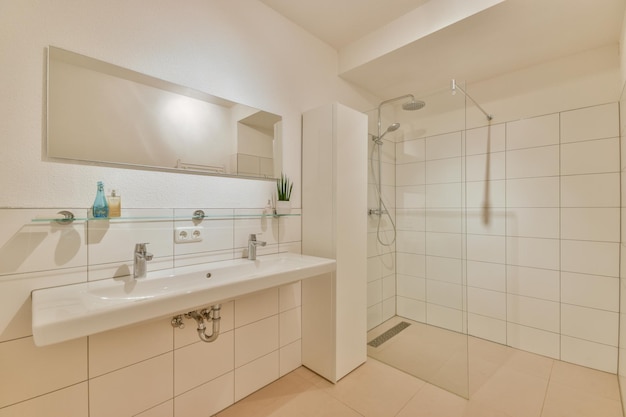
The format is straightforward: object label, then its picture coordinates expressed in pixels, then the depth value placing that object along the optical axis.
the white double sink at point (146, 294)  0.84
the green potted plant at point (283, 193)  1.83
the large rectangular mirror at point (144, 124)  1.17
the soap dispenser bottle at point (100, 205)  1.17
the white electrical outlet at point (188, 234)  1.47
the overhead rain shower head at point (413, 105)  2.20
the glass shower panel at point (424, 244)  2.12
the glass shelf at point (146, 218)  1.12
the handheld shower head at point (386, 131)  2.38
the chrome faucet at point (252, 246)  1.70
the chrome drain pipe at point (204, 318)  1.40
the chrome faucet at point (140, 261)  1.26
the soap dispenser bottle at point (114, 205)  1.21
